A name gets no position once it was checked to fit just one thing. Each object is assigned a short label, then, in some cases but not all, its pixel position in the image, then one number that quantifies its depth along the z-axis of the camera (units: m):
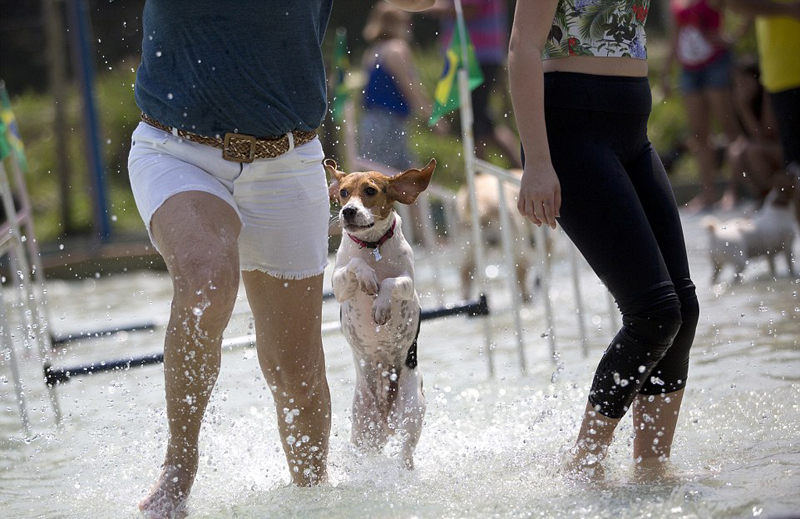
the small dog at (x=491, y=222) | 14.50
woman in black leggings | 6.13
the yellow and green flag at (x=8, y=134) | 11.41
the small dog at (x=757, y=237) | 14.25
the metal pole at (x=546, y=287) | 10.62
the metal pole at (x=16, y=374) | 9.36
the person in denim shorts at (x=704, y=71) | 19.75
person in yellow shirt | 12.09
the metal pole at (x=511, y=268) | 10.71
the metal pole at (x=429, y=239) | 13.69
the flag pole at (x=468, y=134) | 10.62
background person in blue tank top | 14.95
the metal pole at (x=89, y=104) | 22.86
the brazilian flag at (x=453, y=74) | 10.84
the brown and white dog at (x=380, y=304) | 7.50
